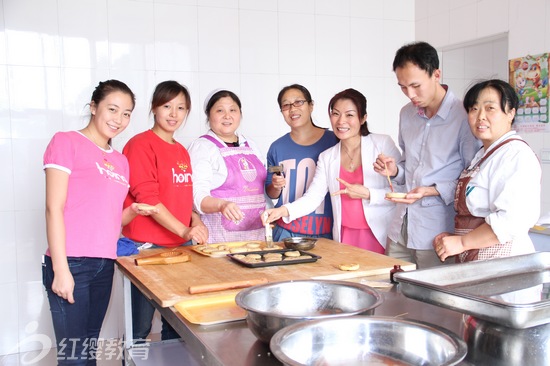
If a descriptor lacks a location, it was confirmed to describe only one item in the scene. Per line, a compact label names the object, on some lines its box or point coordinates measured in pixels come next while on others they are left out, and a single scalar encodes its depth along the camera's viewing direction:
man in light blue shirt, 1.97
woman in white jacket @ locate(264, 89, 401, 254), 2.27
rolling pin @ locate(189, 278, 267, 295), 1.41
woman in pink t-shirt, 1.75
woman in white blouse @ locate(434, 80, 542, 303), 1.58
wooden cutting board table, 1.49
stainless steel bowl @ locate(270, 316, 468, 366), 0.89
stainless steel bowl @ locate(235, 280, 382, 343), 1.17
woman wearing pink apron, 2.41
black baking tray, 1.71
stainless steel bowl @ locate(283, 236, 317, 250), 1.98
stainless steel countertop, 1.01
